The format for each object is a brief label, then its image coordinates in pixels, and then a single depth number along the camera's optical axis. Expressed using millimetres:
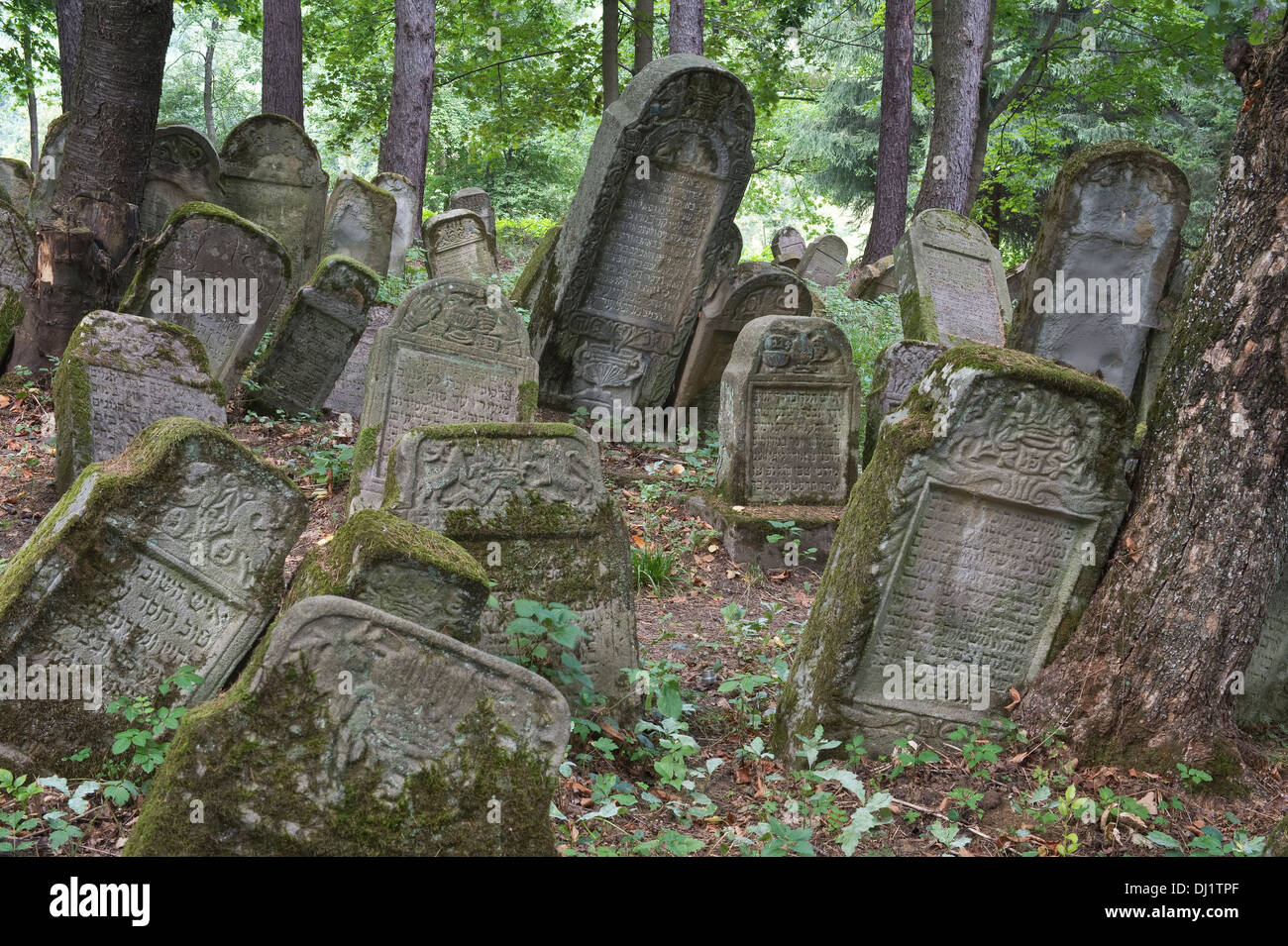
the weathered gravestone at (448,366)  7008
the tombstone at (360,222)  13438
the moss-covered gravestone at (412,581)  3469
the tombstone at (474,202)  18688
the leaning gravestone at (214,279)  8008
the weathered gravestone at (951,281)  10219
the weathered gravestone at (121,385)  6414
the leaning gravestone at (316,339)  8805
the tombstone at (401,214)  15758
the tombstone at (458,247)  14172
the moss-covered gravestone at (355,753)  2748
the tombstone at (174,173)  11445
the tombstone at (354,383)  9348
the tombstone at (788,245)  20547
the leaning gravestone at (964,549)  4379
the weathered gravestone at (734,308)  9258
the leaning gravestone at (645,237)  8906
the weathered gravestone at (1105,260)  9453
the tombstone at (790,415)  7355
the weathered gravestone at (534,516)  4512
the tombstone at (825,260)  20656
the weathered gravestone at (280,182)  12422
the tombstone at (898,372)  7859
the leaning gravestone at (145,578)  3799
